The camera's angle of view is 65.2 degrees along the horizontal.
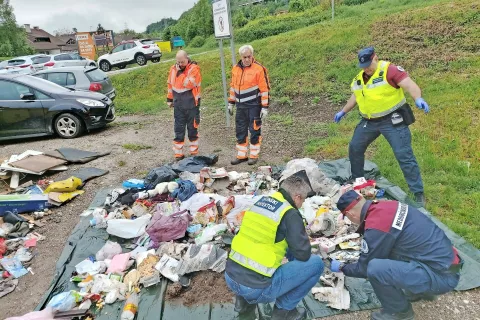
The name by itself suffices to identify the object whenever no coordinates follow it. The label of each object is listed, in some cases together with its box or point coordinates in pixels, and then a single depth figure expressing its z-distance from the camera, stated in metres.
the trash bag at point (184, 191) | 4.78
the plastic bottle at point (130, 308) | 2.98
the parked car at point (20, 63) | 20.25
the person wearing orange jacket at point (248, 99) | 5.88
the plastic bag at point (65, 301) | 3.10
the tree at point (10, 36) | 45.03
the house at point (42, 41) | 61.62
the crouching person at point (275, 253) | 2.50
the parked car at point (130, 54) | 22.22
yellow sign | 33.91
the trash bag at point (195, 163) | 5.70
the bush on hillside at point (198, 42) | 30.75
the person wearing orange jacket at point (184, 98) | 6.24
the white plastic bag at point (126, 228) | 4.09
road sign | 7.31
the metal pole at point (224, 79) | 7.98
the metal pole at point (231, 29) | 7.22
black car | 7.87
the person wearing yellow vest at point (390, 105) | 4.09
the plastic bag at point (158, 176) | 5.22
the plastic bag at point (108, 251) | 3.82
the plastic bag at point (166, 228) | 3.90
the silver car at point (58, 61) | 19.11
